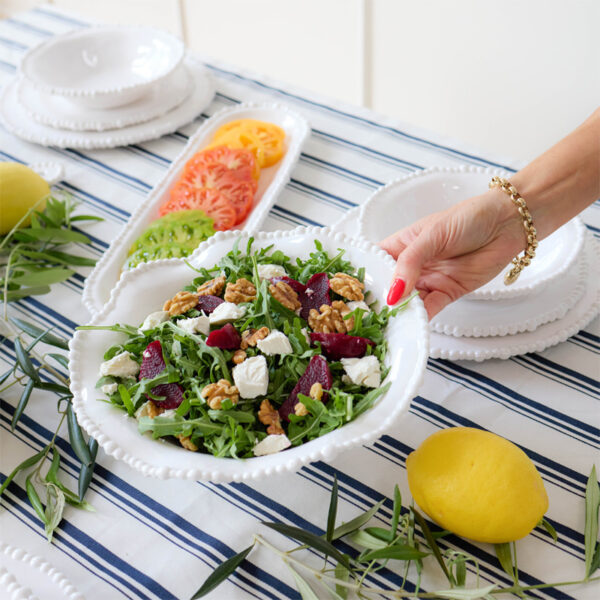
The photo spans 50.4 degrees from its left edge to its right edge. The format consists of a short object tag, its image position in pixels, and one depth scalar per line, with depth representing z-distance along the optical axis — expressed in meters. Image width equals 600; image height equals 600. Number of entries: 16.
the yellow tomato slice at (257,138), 1.43
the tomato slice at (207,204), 1.26
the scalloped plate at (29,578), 0.76
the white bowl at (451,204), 1.02
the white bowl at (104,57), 1.65
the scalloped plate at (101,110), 1.57
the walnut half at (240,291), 0.90
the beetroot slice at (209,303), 0.91
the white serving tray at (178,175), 1.18
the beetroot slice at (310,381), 0.79
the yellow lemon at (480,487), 0.75
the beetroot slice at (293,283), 0.92
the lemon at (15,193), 1.26
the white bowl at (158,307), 0.71
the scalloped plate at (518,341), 1.02
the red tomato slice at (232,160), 1.34
